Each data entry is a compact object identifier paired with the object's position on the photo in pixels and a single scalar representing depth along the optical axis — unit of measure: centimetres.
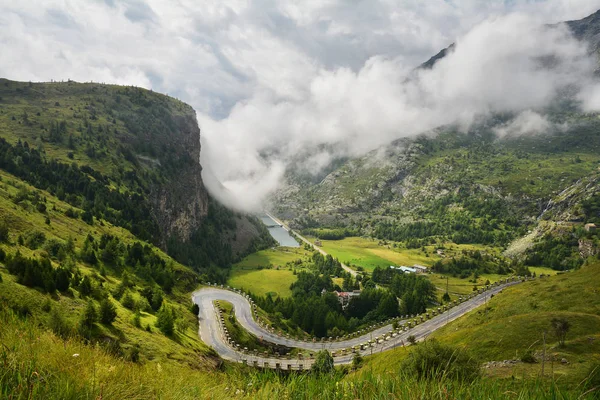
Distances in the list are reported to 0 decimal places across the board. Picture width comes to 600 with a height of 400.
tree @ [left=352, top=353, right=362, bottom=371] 6489
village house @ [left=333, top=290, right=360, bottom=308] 14000
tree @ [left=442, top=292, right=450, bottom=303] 13848
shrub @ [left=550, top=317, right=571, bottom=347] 5001
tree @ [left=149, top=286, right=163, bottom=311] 6471
